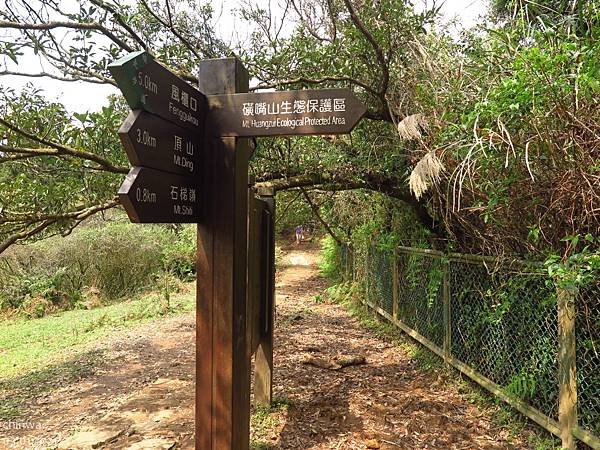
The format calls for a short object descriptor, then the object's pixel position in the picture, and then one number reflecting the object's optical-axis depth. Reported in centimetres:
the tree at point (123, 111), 386
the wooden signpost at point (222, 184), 223
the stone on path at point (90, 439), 352
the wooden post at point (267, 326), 389
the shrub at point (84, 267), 1102
